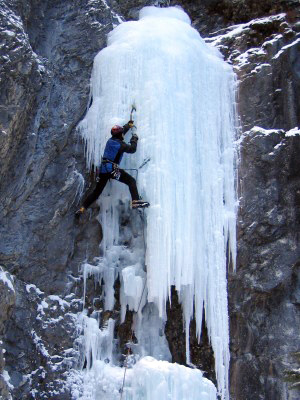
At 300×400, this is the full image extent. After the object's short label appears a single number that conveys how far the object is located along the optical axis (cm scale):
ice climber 754
